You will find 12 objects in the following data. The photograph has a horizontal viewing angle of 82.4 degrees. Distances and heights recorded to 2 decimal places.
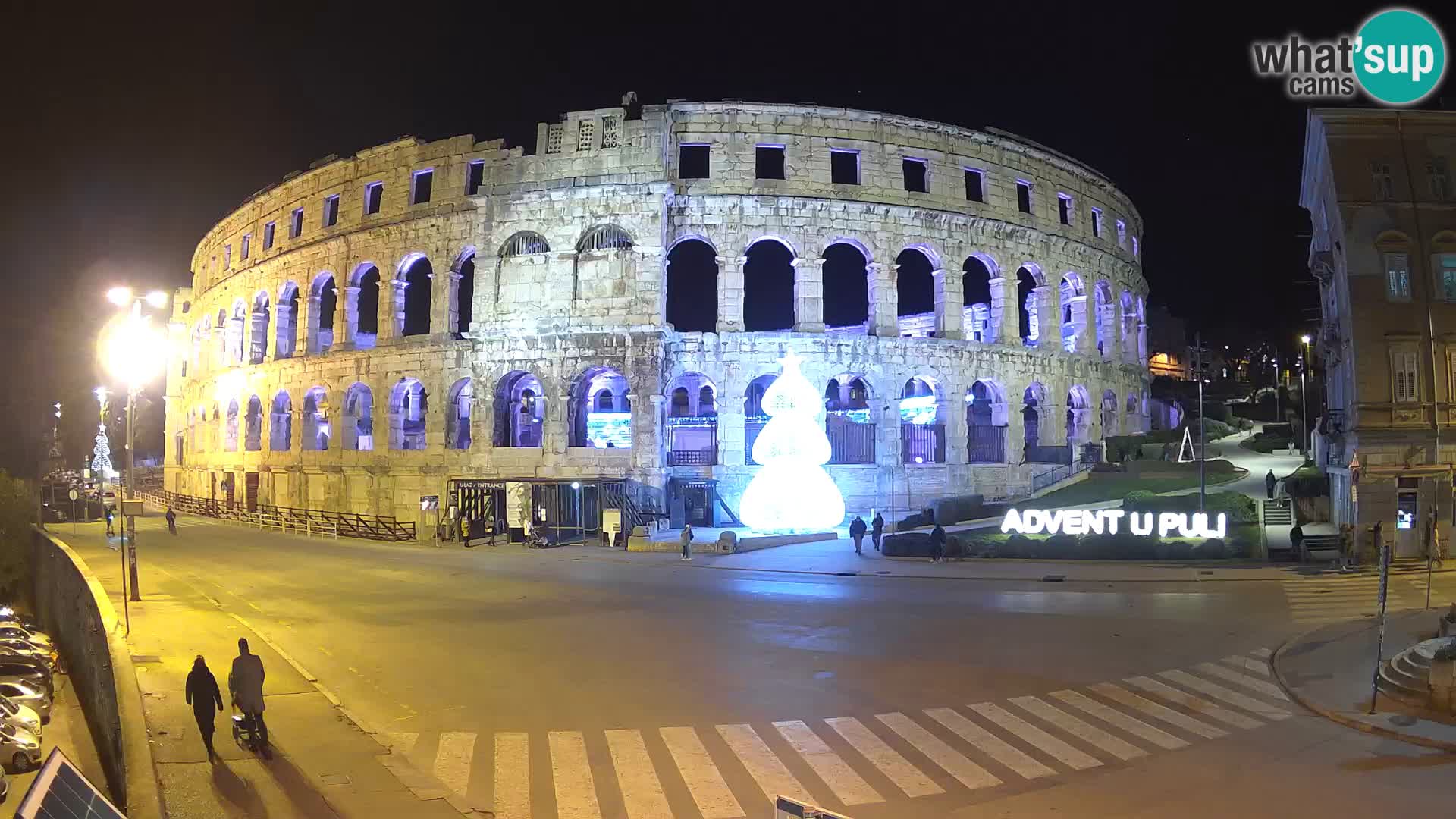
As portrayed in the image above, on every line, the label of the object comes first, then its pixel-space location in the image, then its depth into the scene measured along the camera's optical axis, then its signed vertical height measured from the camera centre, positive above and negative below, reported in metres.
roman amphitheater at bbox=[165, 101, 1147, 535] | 36.06 +5.85
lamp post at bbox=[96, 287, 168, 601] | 19.45 +2.51
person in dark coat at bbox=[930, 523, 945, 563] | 26.17 -3.50
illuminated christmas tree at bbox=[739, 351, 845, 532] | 30.70 -1.25
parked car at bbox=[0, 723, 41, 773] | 17.31 -6.31
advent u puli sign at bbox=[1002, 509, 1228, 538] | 25.55 -2.95
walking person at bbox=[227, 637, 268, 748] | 10.16 -3.00
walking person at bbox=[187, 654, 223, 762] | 10.20 -3.09
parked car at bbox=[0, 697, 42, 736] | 18.28 -5.96
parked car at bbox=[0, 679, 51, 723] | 20.97 -6.33
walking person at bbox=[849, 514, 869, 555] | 27.86 -3.25
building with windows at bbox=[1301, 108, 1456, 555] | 26.00 +3.67
